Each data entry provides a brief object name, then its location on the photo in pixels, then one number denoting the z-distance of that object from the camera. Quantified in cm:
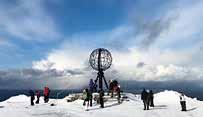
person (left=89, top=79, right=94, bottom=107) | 1862
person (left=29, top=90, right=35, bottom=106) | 1678
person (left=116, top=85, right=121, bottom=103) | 1672
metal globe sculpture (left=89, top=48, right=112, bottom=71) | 1964
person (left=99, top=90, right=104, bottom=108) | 1558
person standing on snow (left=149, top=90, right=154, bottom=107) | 1536
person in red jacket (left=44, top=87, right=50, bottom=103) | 1825
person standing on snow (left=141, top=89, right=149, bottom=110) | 1489
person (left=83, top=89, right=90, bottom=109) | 1587
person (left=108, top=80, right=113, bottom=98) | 1789
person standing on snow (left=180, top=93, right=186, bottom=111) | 1492
